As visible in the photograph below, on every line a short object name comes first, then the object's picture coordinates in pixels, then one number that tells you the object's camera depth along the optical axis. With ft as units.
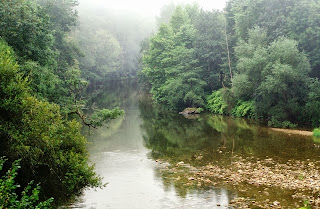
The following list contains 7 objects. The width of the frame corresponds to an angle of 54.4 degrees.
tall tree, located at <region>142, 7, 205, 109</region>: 152.15
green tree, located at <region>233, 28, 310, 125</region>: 101.91
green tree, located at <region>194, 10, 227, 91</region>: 154.20
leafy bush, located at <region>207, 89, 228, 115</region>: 139.33
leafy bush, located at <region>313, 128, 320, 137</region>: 85.05
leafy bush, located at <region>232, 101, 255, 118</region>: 124.28
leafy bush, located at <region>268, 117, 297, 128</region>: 101.19
